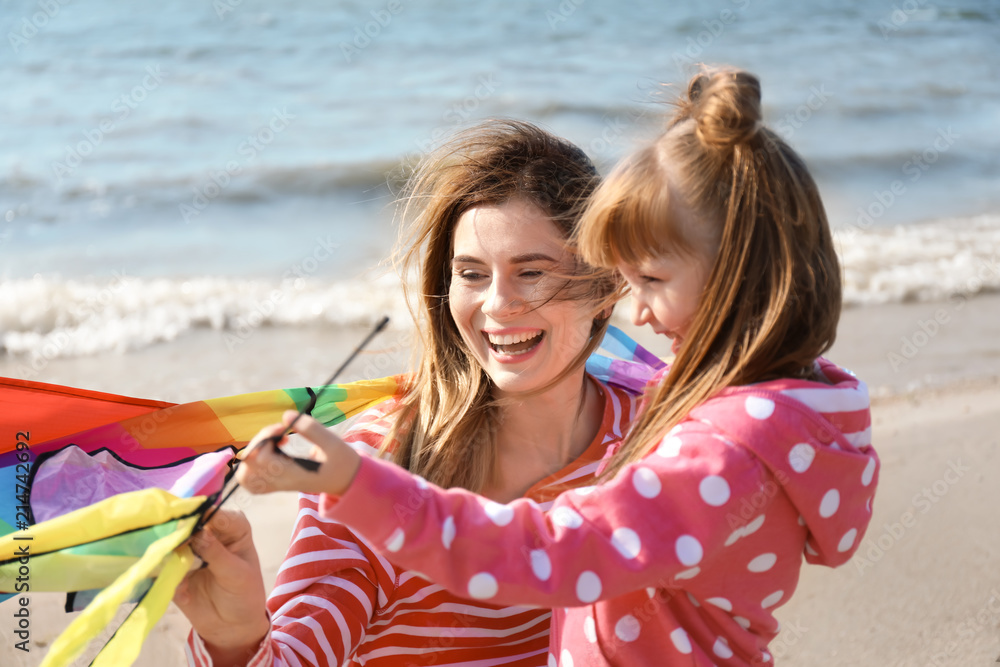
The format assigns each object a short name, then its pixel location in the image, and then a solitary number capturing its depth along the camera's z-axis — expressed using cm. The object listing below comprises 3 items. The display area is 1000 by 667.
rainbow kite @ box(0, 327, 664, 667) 163
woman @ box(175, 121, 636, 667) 216
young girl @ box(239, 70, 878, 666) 142
